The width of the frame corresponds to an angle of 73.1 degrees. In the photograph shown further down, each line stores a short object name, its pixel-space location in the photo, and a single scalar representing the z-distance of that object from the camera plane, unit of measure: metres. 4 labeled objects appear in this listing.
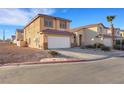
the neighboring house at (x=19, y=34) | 32.29
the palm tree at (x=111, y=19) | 19.30
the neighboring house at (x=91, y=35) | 19.25
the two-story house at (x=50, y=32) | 13.73
